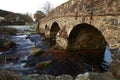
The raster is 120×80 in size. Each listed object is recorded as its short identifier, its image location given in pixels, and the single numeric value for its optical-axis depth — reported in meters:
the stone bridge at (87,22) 3.24
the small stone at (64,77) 2.60
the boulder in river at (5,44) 6.48
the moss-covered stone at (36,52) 5.33
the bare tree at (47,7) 26.83
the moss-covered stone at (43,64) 4.33
